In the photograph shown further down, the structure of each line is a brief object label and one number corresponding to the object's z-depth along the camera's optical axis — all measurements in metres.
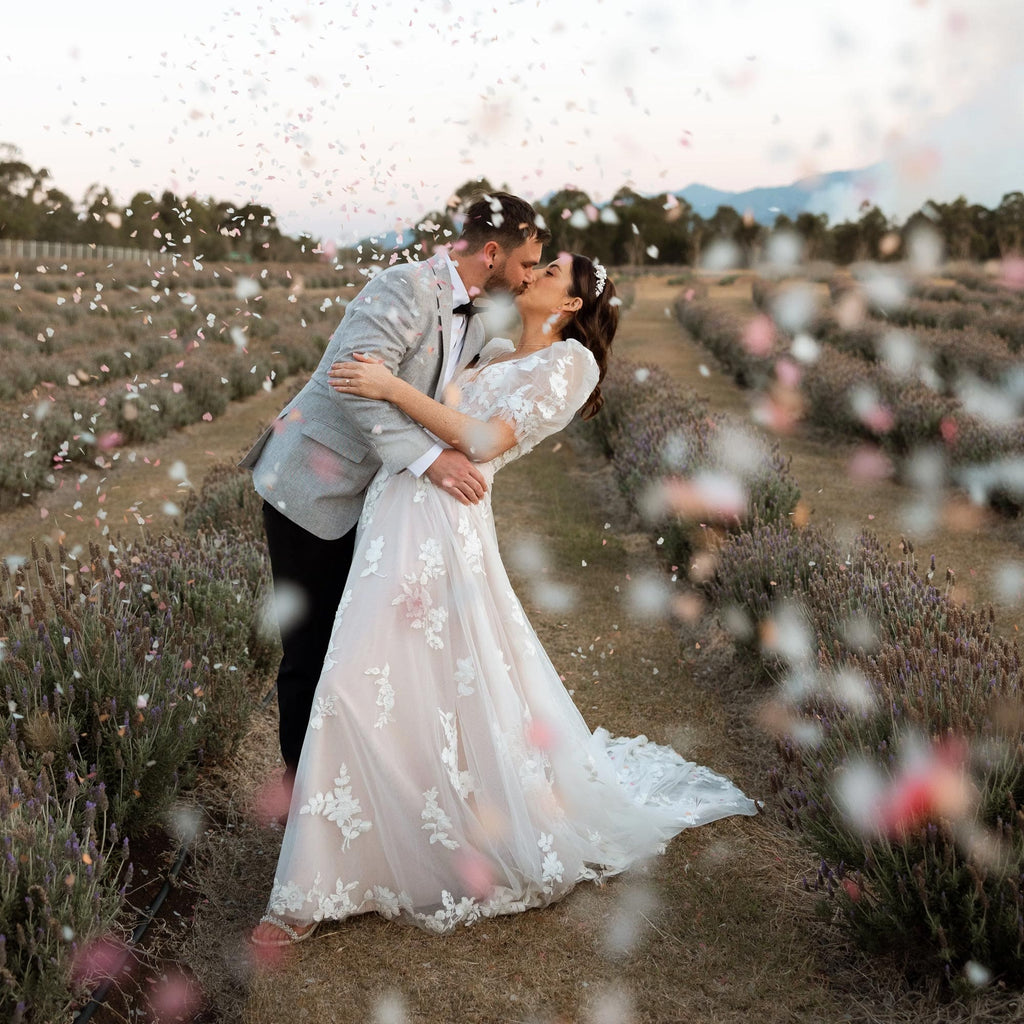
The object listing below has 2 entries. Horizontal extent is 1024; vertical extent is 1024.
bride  2.99
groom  3.06
